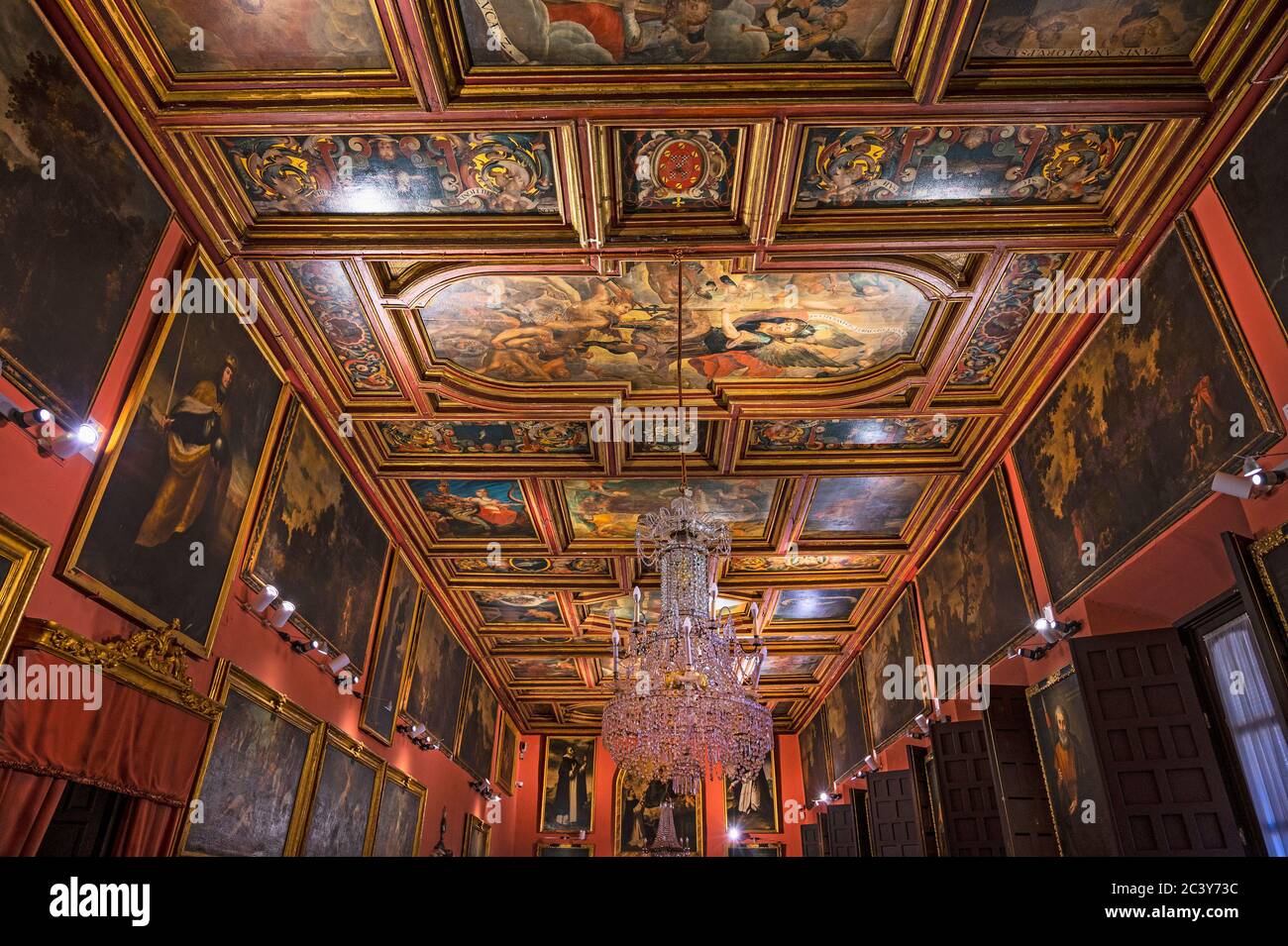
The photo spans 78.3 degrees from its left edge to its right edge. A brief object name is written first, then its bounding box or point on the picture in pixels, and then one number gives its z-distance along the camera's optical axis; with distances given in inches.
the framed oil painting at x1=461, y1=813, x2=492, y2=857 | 721.3
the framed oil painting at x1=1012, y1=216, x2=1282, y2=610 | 238.2
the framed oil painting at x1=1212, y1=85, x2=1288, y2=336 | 213.9
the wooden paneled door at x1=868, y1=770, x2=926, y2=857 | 537.0
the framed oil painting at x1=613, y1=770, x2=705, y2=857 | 906.7
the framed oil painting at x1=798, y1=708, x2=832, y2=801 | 815.3
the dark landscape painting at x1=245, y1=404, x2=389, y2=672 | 338.3
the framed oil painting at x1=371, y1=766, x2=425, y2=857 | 490.0
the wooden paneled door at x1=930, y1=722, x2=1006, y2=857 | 393.7
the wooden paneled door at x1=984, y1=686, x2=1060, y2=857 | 360.5
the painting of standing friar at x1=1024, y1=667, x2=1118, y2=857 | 311.0
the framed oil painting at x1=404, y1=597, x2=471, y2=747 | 546.6
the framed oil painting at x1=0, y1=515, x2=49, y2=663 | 189.3
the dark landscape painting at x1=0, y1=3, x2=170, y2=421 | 189.5
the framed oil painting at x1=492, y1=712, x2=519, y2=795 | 858.8
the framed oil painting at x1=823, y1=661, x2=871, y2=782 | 684.1
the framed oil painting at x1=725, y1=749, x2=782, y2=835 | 922.1
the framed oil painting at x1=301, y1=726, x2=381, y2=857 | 388.2
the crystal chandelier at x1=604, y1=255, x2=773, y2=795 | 337.4
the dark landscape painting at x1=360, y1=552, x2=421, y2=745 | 459.5
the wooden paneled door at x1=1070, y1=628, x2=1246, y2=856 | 259.3
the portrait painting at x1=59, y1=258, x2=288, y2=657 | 232.5
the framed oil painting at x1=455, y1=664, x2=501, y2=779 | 697.0
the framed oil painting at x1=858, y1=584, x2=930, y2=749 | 538.4
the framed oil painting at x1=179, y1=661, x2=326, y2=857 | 287.0
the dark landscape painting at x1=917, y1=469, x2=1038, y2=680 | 384.1
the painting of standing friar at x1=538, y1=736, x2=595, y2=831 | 933.8
